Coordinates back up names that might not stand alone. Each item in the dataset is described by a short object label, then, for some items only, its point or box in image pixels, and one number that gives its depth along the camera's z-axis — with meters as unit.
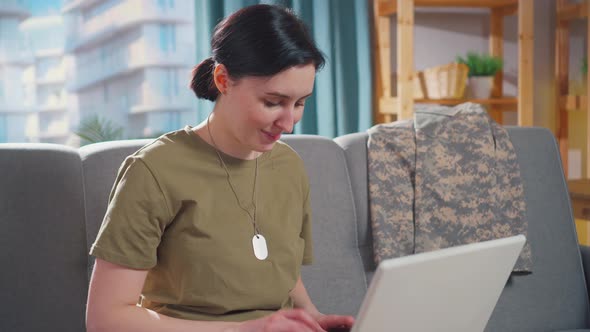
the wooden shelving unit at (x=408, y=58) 3.00
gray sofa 1.60
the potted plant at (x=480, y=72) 3.19
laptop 0.90
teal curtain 3.07
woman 1.18
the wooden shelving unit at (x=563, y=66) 3.41
